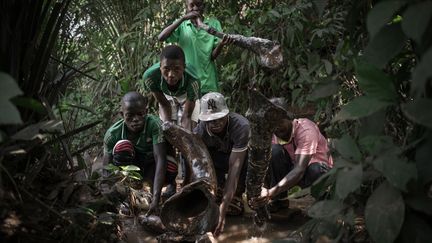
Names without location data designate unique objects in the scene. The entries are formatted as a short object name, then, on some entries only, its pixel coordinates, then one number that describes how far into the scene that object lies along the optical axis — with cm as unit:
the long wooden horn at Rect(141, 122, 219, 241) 273
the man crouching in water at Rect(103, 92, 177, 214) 362
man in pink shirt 317
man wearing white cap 317
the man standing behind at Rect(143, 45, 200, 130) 380
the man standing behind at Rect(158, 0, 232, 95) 425
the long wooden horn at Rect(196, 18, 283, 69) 308
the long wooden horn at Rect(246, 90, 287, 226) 251
